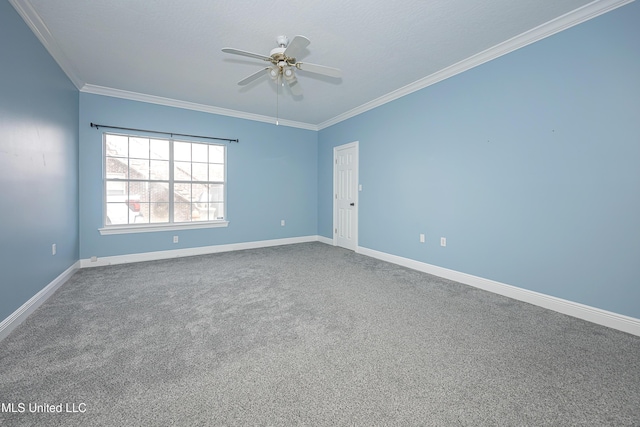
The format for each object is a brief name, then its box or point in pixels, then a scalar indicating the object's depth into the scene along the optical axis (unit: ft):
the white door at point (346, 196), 16.59
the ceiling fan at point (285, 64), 7.49
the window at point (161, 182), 13.75
